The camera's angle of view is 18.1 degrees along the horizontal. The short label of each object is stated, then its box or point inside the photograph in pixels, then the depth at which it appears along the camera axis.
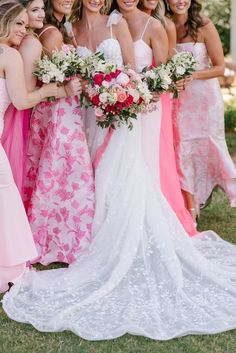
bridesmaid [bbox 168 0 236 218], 6.51
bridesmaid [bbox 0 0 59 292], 5.23
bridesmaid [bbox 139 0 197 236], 6.18
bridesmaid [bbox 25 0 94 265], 5.85
